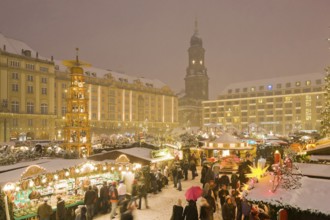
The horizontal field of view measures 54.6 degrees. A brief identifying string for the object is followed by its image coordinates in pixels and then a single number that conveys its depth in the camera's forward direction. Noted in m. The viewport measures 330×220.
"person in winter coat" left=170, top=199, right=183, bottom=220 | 10.10
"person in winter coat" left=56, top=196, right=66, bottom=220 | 11.93
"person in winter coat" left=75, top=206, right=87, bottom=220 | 11.24
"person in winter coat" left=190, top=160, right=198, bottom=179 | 22.25
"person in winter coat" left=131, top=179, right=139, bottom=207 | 15.53
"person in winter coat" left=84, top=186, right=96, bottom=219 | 13.34
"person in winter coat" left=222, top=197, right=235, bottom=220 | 11.06
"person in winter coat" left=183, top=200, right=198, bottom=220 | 10.05
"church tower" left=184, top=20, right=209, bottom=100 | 118.50
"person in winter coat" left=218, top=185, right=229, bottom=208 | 12.80
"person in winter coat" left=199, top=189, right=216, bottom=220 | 10.13
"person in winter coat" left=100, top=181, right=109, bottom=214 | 14.54
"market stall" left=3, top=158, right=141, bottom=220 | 12.06
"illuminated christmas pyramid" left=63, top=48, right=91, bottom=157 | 25.34
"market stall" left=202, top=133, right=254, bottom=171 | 27.36
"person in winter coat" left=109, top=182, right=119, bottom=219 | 13.54
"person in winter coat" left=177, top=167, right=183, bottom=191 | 18.64
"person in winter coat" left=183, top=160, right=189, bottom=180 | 21.88
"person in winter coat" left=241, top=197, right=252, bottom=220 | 10.87
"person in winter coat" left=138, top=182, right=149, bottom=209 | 15.07
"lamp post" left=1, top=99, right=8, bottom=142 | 49.75
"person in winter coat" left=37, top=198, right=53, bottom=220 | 11.52
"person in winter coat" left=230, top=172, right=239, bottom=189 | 15.61
